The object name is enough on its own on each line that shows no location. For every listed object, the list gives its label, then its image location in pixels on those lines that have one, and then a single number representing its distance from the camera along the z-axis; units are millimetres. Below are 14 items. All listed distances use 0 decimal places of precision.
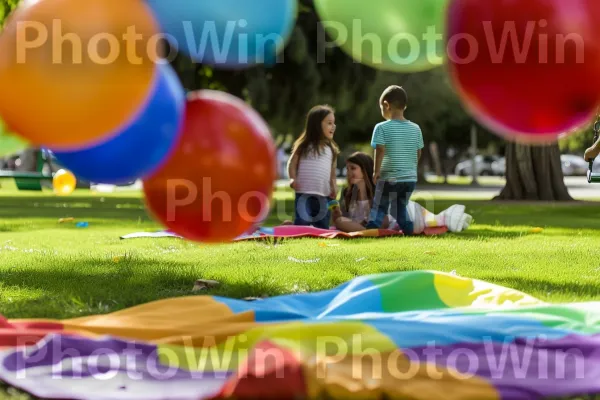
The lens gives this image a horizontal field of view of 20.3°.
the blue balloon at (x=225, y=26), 5269
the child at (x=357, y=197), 16342
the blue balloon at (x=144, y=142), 5161
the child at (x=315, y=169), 13105
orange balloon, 4843
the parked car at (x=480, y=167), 84845
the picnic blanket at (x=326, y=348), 5153
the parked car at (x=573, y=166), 80961
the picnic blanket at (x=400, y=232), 15251
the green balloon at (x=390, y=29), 5456
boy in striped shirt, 14586
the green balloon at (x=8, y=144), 6692
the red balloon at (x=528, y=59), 4713
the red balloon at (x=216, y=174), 5351
